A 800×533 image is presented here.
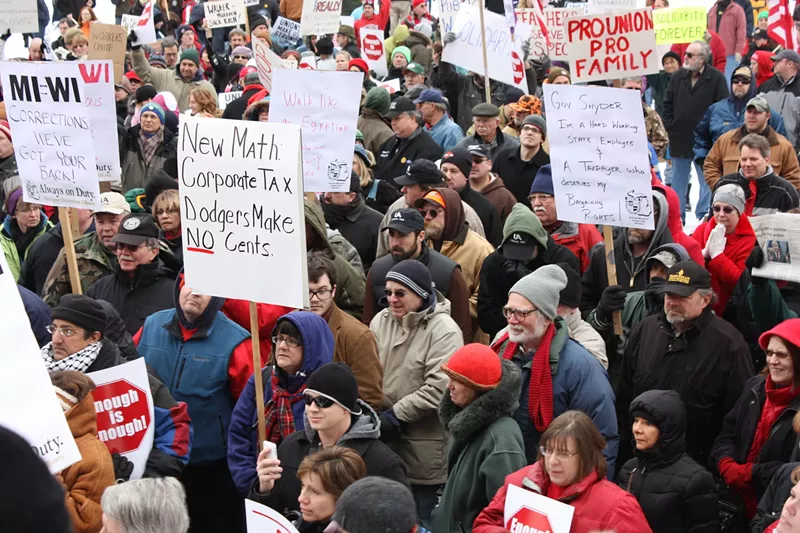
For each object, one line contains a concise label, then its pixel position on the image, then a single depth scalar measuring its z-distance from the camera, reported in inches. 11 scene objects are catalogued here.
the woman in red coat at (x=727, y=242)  523.5
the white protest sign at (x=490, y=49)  948.6
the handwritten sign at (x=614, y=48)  622.5
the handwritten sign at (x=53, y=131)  493.0
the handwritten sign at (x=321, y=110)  602.2
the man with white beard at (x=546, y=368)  408.8
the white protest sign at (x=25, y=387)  275.3
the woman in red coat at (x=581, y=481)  339.0
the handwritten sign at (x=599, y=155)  507.2
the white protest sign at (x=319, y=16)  1232.8
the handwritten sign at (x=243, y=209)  373.1
